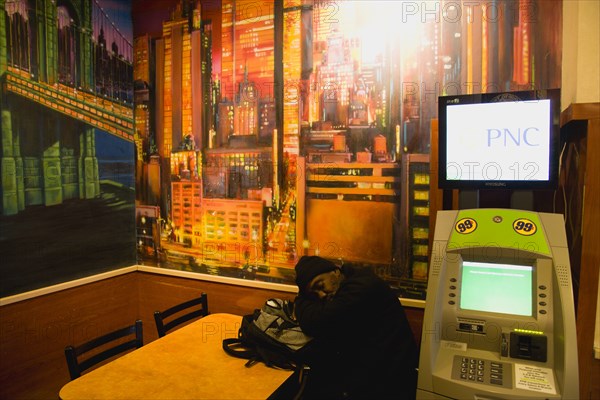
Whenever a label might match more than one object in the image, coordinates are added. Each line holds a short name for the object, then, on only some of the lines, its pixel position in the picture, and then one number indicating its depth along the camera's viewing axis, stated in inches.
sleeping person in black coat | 75.0
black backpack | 75.2
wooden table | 64.0
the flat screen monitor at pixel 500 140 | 66.2
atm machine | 57.6
